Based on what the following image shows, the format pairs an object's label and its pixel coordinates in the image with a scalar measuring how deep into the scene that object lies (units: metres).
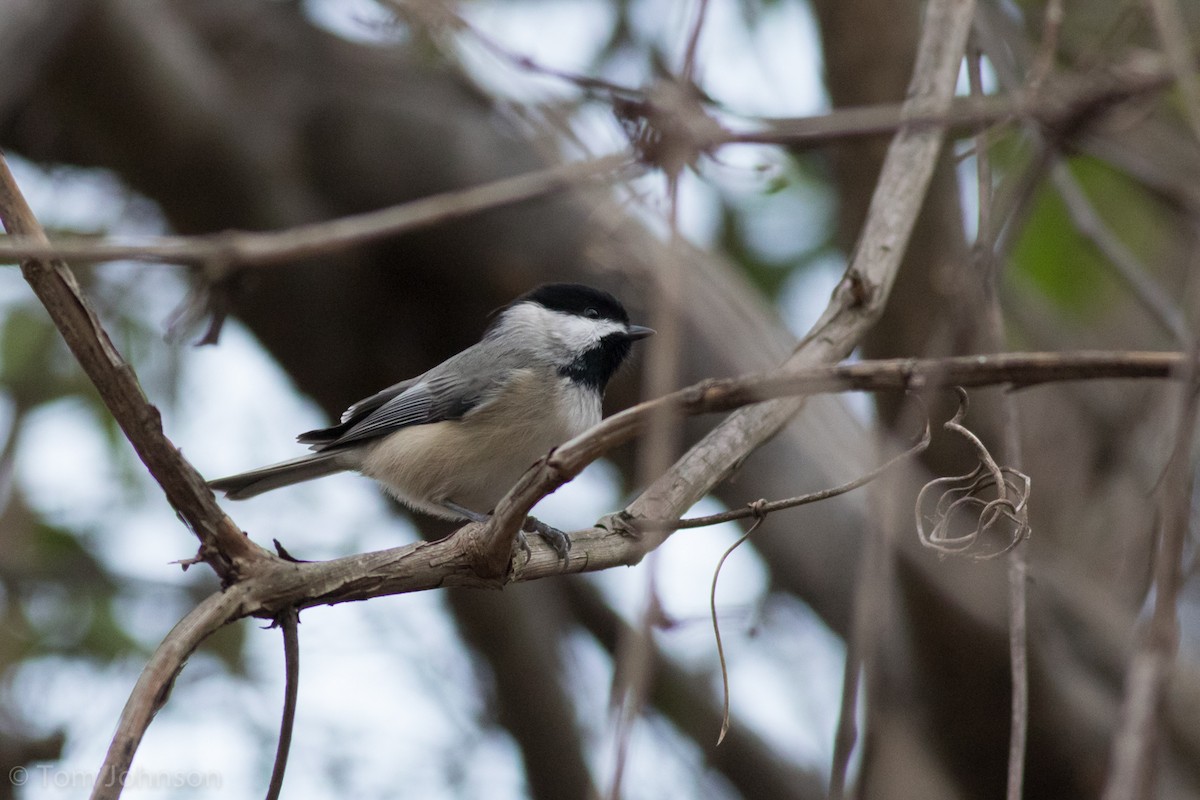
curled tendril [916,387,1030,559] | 5.00
